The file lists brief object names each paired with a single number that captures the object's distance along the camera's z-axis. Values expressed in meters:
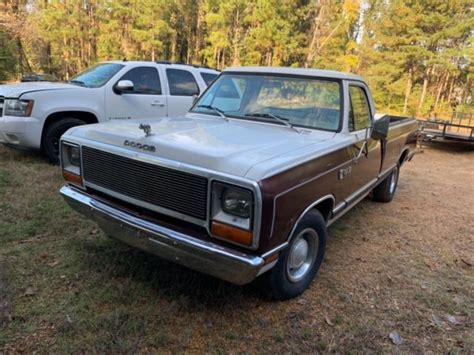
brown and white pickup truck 2.35
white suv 5.83
